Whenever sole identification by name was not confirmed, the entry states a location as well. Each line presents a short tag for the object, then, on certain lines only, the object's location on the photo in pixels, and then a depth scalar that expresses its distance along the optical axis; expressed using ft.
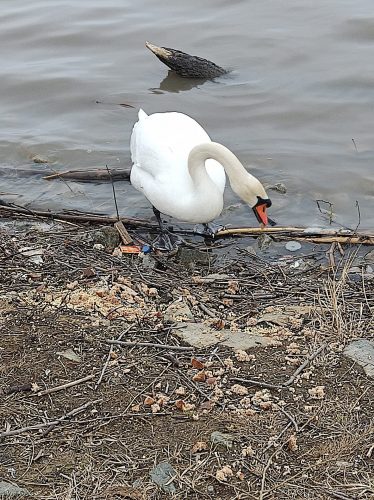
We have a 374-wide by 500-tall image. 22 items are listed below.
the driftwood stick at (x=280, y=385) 12.09
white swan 17.63
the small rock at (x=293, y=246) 19.53
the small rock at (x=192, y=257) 19.02
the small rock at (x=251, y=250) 19.04
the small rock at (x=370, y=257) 18.99
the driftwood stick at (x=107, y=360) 12.19
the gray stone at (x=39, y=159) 26.10
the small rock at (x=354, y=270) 18.07
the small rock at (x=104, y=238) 18.78
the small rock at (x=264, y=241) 19.63
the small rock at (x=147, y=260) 18.10
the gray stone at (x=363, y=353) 12.57
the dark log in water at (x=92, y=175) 23.97
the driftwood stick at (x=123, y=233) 19.23
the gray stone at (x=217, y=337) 13.34
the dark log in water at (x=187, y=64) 30.17
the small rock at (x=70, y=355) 12.78
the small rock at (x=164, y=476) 10.28
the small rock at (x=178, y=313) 14.42
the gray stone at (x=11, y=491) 10.14
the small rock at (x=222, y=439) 10.93
